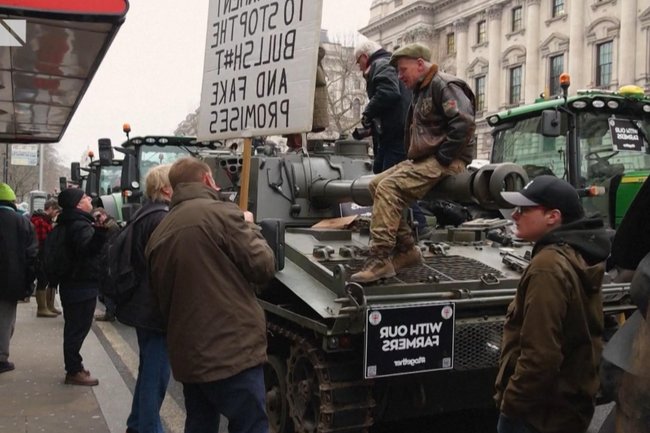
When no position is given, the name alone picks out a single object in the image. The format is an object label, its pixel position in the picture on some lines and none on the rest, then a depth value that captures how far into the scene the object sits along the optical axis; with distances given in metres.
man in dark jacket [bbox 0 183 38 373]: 6.96
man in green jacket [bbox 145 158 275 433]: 3.43
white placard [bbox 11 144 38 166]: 30.69
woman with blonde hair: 4.60
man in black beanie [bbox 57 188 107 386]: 6.38
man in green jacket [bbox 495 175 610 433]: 2.90
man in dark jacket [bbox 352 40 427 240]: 5.73
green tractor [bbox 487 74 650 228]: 8.62
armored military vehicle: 4.32
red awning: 4.87
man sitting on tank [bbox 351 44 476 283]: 4.70
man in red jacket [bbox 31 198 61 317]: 10.77
